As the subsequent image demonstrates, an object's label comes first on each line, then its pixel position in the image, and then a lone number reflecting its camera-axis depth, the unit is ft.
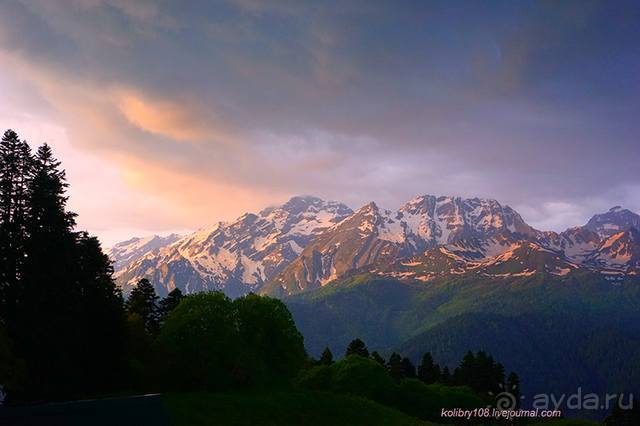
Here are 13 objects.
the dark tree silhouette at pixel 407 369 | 485.36
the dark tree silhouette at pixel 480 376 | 456.04
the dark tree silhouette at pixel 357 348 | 476.99
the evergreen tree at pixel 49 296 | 177.99
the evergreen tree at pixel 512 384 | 413.39
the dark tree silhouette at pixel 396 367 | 469.12
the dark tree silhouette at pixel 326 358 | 463.58
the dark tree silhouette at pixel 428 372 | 474.08
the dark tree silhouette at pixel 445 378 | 461.98
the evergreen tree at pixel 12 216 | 181.16
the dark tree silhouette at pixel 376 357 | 499.34
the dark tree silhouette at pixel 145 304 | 327.26
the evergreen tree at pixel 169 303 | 359.25
